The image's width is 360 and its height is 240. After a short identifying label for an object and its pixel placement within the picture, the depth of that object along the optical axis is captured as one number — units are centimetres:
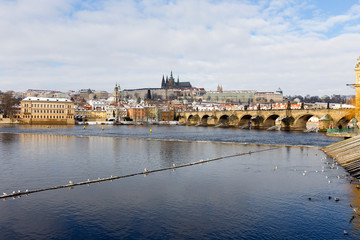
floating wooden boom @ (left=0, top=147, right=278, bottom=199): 2011
